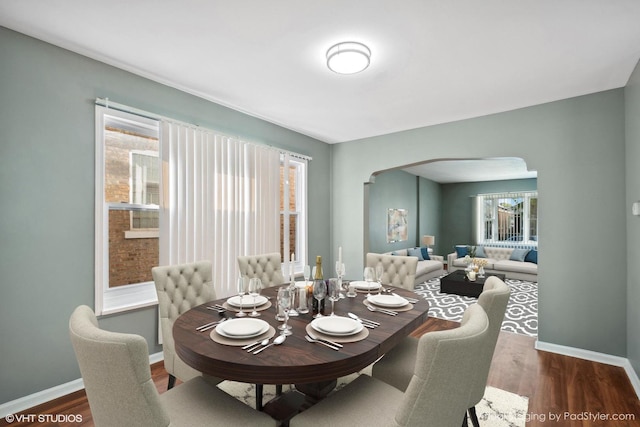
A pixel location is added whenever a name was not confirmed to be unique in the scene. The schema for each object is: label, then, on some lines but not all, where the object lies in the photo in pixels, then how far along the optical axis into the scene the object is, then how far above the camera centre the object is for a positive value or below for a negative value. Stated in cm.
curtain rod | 247 +88
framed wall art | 741 -22
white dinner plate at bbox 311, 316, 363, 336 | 151 -55
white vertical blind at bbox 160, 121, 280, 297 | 289 +17
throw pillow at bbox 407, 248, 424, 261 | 711 -82
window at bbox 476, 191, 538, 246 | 847 -5
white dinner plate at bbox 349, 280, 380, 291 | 245 -55
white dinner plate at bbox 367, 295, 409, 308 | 201 -56
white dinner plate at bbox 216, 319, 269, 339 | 146 -55
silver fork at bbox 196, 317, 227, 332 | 161 -58
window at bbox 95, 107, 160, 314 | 248 +6
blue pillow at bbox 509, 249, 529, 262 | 725 -88
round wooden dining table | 122 -59
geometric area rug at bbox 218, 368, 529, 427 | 208 -135
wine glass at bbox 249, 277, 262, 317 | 187 -44
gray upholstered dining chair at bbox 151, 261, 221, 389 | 194 -57
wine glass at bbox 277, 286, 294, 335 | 157 -45
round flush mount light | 220 +114
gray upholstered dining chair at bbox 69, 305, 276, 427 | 98 -52
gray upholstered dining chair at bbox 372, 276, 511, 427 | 158 -86
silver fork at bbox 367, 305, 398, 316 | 191 -59
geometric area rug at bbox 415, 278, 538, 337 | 395 -137
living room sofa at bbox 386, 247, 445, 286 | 632 -105
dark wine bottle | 190 -39
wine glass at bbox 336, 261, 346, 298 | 235 -41
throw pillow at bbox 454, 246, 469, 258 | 809 -90
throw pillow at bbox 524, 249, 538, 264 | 703 -91
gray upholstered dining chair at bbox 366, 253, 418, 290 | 289 -50
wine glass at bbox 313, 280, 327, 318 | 186 -44
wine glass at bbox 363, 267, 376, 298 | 236 -44
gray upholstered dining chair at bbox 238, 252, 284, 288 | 280 -48
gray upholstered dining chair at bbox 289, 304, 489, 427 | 96 -51
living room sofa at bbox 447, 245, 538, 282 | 662 -103
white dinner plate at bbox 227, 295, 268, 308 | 196 -55
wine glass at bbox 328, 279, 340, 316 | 210 -51
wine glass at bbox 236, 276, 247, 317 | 185 -43
